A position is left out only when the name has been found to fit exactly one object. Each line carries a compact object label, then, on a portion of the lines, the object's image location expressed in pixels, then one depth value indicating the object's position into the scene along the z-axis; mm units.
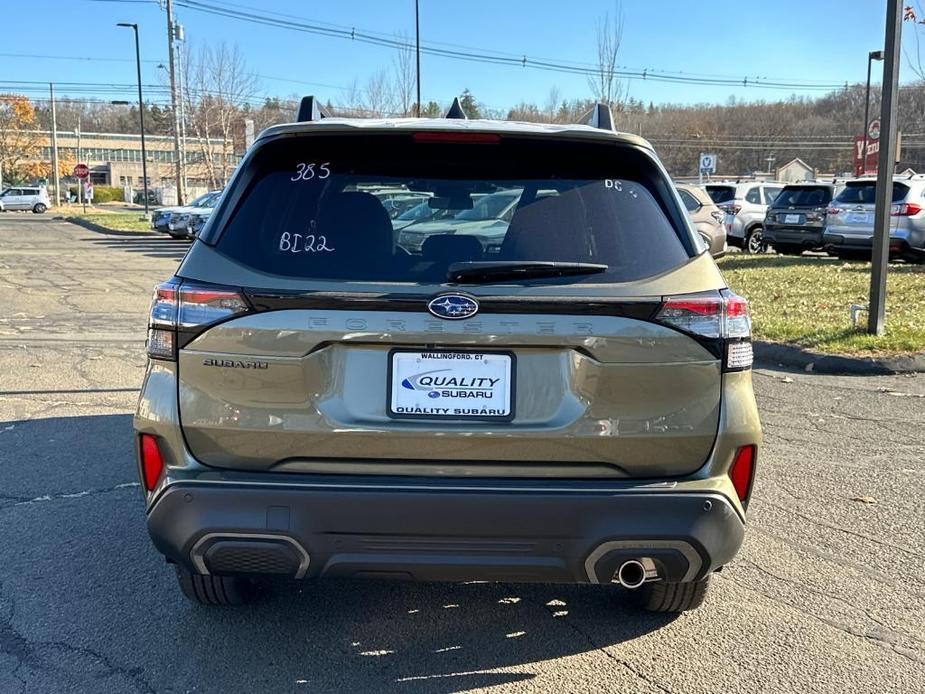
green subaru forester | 2605
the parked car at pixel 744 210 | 21047
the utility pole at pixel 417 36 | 29898
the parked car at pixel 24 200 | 64562
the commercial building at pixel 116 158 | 89750
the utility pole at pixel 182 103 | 39969
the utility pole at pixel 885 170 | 8609
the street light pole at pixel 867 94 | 20094
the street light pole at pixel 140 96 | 40341
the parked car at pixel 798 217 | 18094
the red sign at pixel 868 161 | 17856
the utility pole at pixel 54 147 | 78144
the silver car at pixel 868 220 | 14766
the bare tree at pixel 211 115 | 42838
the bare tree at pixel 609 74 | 23772
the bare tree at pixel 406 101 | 33375
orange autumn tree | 78875
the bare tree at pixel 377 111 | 34678
